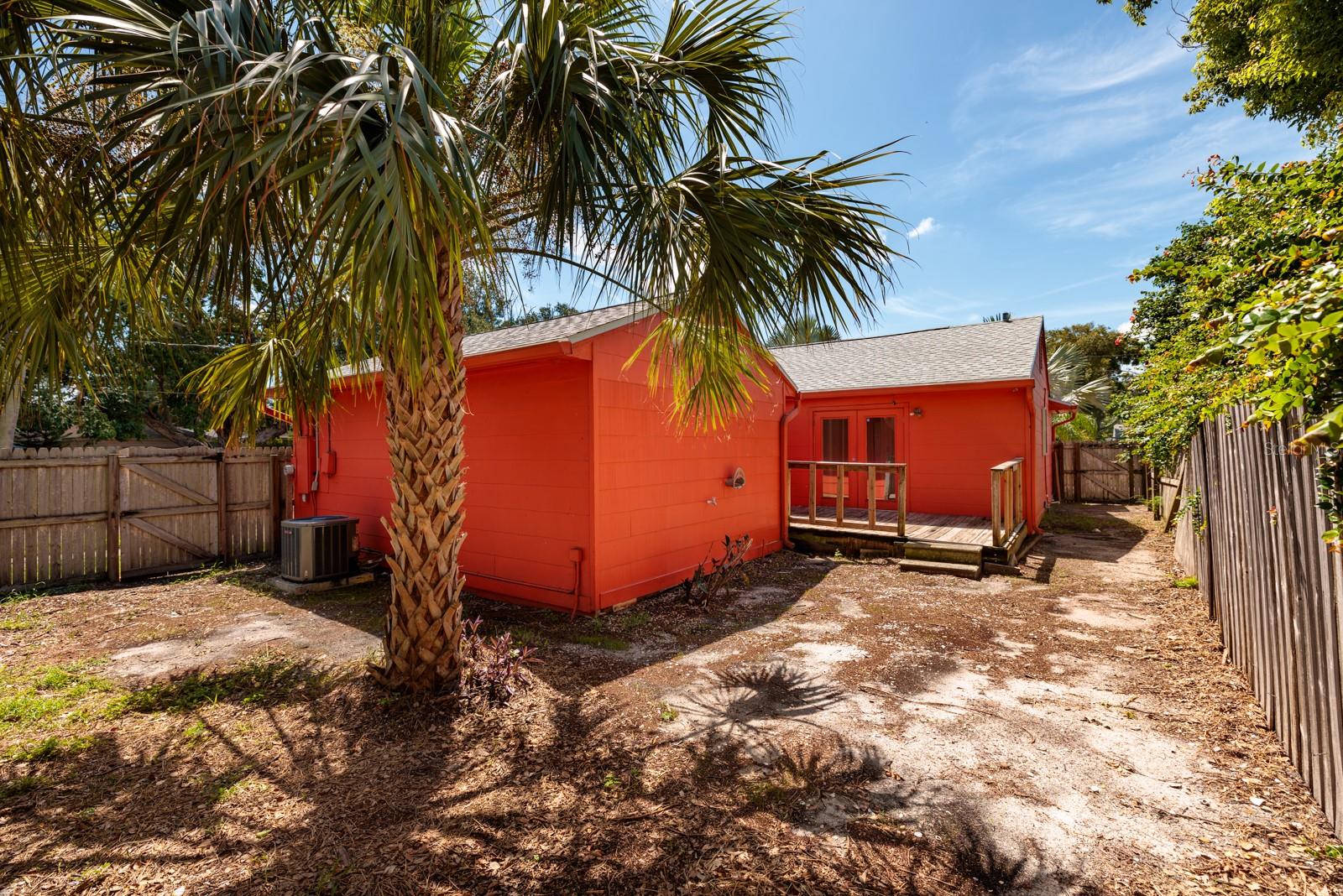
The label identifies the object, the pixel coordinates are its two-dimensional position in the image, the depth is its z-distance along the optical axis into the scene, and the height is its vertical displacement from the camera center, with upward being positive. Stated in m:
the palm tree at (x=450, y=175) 2.18 +1.54
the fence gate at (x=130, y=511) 7.00 -0.58
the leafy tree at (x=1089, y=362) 21.38 +4.29
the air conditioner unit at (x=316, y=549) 7.11 -1.06
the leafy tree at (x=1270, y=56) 7.85 +6.25
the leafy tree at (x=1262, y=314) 1.54 +0.55
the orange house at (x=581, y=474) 5.89 -0.12
